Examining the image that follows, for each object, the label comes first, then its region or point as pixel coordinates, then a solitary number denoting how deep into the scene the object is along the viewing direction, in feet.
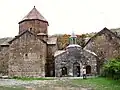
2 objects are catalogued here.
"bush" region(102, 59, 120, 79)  48.91
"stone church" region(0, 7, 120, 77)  75.27
